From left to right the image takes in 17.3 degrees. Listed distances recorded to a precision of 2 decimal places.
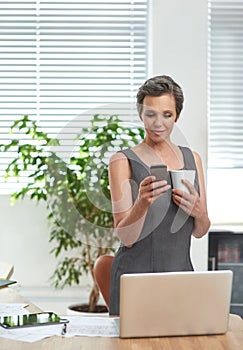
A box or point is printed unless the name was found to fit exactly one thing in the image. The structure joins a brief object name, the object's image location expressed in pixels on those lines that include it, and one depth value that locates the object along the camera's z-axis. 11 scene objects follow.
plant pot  4.75
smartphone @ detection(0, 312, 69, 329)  2.68
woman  3.13
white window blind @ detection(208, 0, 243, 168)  5.12
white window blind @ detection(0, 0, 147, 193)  5.12
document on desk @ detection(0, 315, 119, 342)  2.58
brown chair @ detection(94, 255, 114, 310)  3.42
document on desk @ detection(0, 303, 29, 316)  2.89
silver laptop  2.53
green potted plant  4.65
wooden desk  2.49
